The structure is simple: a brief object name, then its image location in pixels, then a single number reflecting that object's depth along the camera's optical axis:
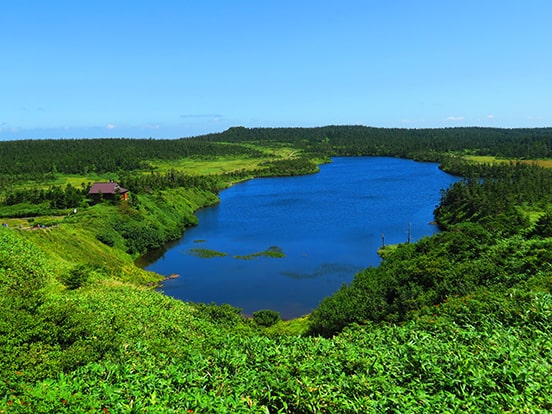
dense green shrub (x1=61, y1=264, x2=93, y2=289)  37.91
